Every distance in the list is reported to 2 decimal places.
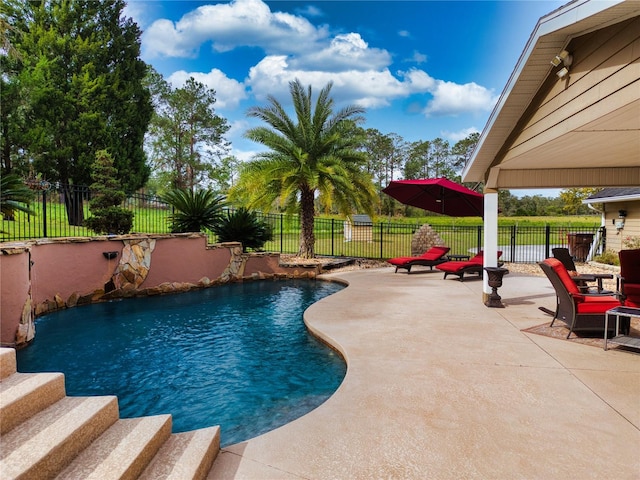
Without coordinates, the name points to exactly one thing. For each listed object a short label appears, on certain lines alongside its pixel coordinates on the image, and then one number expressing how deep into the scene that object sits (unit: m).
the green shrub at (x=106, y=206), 10.55
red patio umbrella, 11.09
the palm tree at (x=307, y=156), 14.05
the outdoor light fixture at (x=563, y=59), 4.14
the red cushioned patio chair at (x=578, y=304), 5.29
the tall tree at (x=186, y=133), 31.81
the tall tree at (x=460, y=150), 55.19
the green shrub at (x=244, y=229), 13.36
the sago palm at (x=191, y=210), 12.46
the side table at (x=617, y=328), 4.68
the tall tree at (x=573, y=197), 32.19
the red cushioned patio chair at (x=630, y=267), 6.59
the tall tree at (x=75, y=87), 18.58
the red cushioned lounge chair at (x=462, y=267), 10.84
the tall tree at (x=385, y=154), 53.29
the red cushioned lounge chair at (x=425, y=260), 12.41
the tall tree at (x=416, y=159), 55.95
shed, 26.34
